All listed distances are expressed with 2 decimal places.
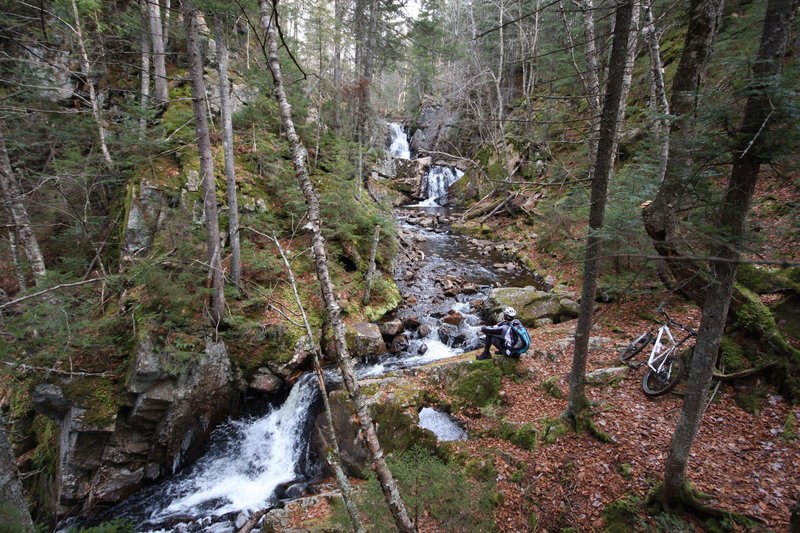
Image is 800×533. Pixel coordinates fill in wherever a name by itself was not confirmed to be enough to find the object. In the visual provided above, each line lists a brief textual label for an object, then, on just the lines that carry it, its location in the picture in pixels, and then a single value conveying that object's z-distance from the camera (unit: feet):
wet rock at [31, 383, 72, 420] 22.95
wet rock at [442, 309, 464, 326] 40.36
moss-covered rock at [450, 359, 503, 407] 24.86
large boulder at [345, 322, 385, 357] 34.35
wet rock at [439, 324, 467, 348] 36.96
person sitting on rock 25.80
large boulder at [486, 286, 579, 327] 36.11
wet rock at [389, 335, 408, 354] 36.40
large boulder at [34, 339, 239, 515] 23.26
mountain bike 20.01
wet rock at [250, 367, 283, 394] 30.25
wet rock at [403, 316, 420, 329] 40.14
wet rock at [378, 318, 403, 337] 37.88
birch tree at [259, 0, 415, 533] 12.73
